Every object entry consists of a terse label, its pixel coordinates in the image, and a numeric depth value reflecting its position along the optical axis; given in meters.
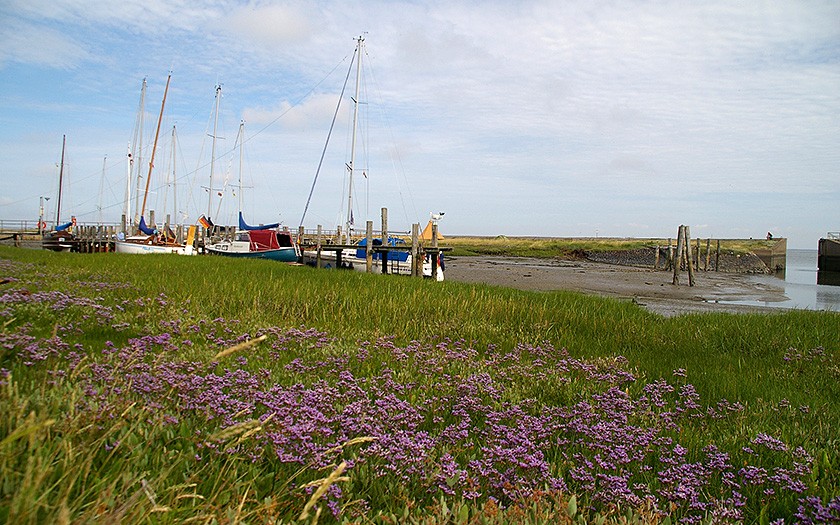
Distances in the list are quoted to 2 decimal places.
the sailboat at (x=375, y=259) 33.18
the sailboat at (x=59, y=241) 46.84
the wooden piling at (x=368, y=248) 30.16
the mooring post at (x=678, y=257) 39.84
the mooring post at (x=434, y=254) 31.71
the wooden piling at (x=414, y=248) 28.62
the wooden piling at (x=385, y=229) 31.48
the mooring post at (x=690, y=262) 39.62
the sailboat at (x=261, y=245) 39.88
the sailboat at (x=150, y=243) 39.59
